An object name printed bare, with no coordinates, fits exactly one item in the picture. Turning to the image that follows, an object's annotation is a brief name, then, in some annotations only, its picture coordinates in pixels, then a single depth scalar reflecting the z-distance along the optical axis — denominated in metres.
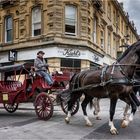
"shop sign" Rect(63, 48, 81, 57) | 13.23
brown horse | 4.74
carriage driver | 6.16
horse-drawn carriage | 5.91
